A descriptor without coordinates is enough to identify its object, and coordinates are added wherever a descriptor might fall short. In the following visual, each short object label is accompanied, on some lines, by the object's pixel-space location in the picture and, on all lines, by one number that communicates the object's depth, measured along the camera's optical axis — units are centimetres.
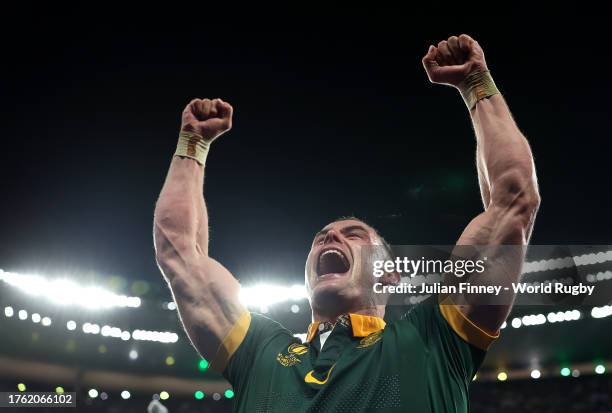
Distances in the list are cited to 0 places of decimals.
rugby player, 236
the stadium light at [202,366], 2524
